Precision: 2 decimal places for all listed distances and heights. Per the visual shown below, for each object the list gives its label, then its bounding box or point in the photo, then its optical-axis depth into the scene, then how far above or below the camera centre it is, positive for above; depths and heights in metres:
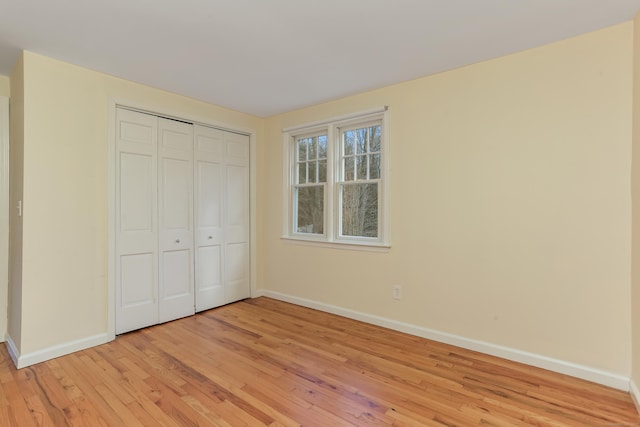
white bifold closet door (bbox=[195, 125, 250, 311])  3.72 -0.02
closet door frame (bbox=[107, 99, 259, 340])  2.93 +0.26
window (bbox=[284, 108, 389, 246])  3.40 +0.39
